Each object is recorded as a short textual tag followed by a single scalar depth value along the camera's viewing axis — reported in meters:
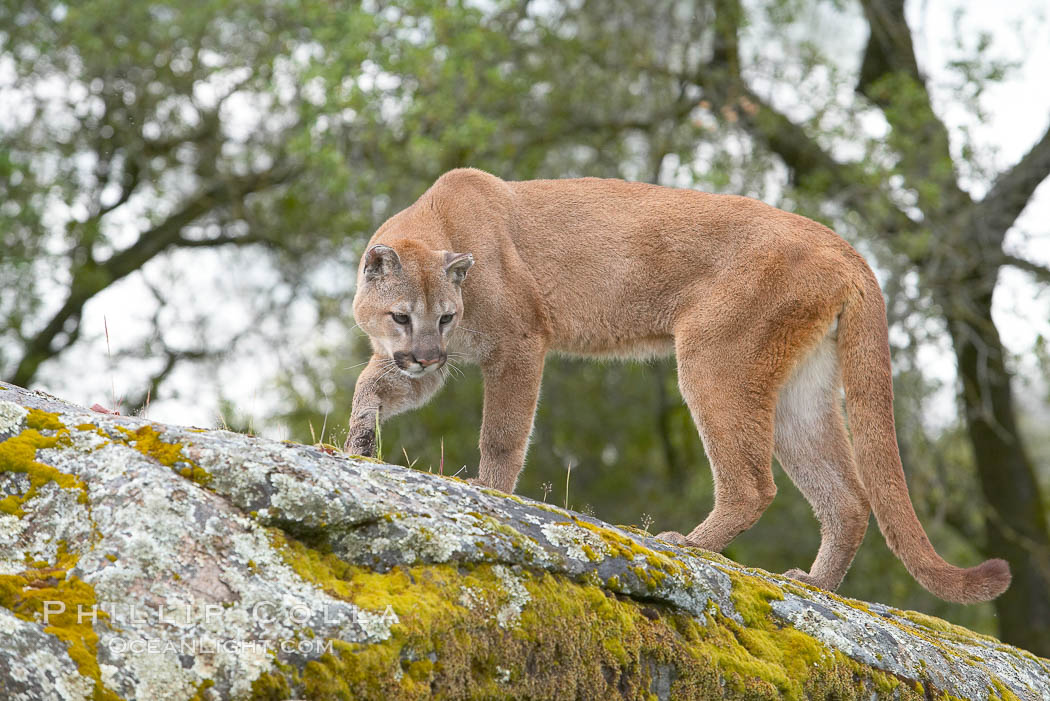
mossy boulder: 5.47
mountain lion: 11.80
